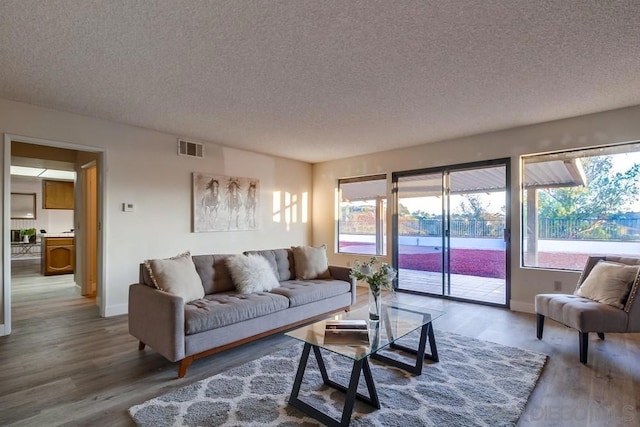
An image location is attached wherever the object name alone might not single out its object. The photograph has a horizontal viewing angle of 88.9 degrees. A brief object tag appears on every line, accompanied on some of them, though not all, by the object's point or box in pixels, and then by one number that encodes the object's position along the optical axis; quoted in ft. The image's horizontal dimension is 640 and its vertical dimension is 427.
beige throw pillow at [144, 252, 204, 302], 9.23
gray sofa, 8.20
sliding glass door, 15.42
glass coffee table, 6.27
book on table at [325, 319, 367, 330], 7.92
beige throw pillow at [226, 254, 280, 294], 11.02
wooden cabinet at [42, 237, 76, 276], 22.43
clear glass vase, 8.75
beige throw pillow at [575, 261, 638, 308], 9.48
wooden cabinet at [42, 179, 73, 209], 27.99
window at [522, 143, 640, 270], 12.49
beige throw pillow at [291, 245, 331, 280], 13.70
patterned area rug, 6.40
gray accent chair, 8.98
